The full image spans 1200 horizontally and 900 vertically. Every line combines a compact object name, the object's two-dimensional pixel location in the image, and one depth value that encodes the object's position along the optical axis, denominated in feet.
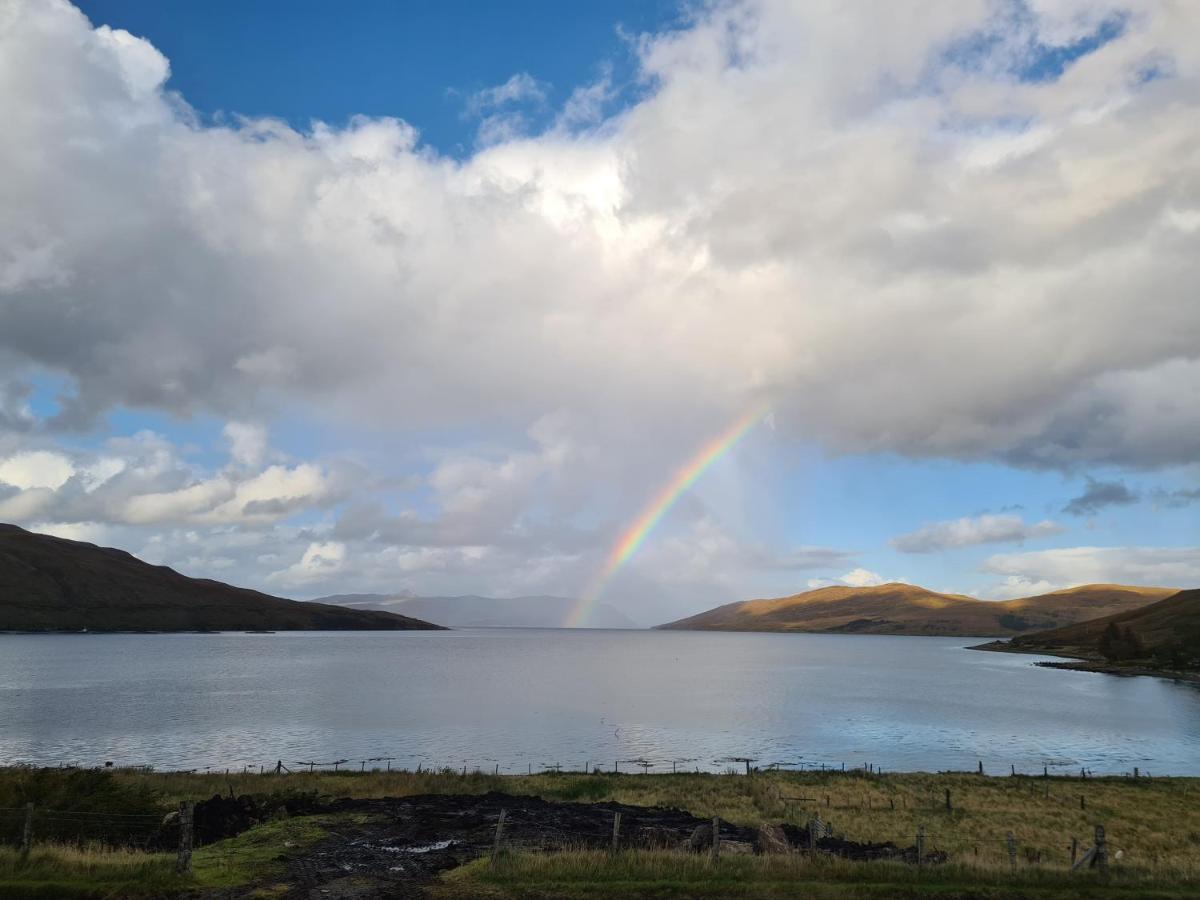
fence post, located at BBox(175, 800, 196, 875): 83.66
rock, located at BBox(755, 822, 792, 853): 105.96
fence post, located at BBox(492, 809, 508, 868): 90.48
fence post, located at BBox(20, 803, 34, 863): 85.66
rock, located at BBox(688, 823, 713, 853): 105.09
